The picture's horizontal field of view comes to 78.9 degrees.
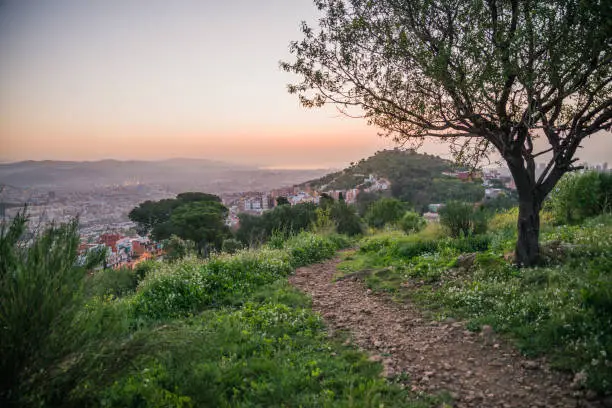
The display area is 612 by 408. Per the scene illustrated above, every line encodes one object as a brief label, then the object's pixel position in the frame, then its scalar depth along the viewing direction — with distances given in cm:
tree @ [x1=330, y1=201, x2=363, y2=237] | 2144
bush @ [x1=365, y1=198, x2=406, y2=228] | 2212
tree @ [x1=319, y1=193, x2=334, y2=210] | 2528
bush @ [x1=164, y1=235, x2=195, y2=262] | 1841
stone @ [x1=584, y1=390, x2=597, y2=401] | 362
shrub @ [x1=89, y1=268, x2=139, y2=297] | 1191
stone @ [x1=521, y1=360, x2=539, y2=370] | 439
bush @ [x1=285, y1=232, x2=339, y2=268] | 1250
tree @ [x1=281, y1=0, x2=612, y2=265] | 652
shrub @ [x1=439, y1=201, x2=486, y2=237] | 1407
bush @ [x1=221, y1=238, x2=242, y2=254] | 2200
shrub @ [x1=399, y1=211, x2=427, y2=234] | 1763
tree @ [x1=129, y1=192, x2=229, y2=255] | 2986
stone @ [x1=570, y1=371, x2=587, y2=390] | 382
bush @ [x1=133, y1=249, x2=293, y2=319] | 768
